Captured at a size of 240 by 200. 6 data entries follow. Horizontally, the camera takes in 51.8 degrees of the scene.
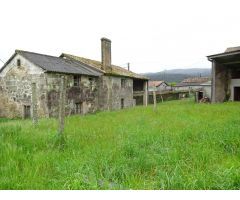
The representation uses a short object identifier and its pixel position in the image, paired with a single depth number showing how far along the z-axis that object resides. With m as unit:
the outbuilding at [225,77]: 20.52
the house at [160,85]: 55.76
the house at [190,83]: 59.56
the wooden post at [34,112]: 9.45
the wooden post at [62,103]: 6.38
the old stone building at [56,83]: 17.41
